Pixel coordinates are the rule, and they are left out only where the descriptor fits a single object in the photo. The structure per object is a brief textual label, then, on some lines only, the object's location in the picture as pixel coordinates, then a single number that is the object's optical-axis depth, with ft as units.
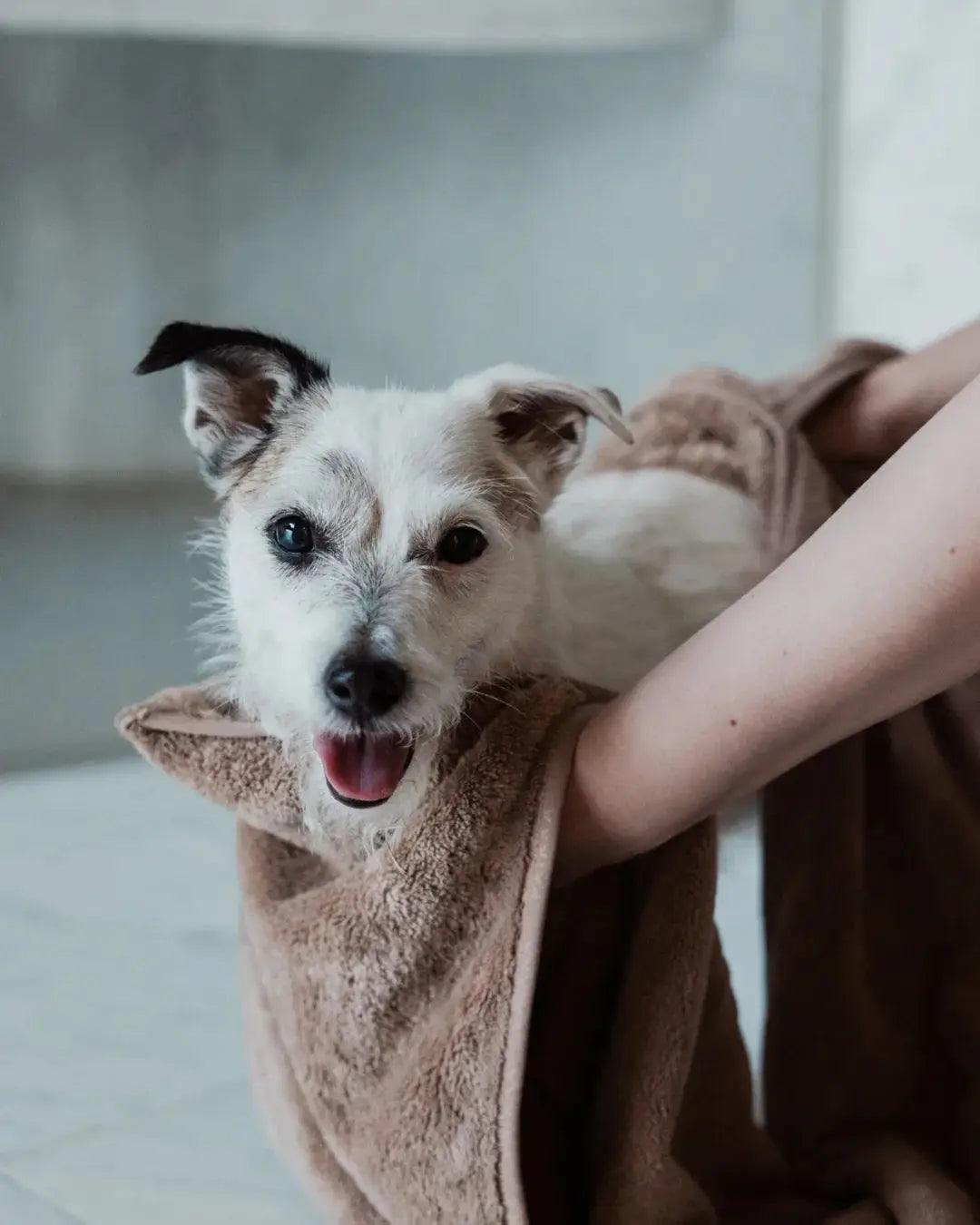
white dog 2.97
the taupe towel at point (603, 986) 2.96
